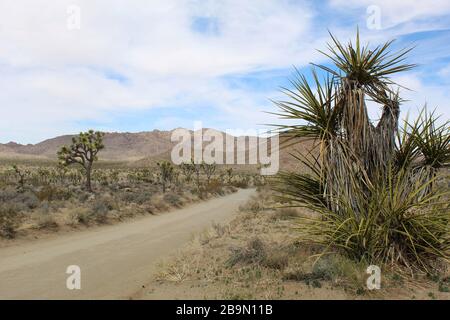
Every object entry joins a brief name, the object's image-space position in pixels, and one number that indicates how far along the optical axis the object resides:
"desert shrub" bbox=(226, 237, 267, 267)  7.47
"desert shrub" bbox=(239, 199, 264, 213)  17.96
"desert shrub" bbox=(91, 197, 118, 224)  15.84
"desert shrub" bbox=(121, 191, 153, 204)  21.23
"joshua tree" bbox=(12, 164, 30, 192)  24.62
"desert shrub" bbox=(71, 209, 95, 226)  14.56
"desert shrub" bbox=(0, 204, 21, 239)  11.75
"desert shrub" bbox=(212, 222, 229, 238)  11.63
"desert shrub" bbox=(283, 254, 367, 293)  5.97
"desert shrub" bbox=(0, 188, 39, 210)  16.40
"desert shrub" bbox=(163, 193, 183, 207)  23.68
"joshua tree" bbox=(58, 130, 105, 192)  26.94
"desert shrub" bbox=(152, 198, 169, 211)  21.20
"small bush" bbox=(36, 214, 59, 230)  13.20
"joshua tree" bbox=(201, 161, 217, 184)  59.03
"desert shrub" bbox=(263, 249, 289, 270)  7.05
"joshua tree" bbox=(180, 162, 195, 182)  54.06
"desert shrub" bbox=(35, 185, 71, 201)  19.88
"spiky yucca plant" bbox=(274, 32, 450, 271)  6.53
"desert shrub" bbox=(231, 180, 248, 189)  53.47
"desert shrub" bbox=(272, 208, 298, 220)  14.24
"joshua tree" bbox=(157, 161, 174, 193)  36.56
